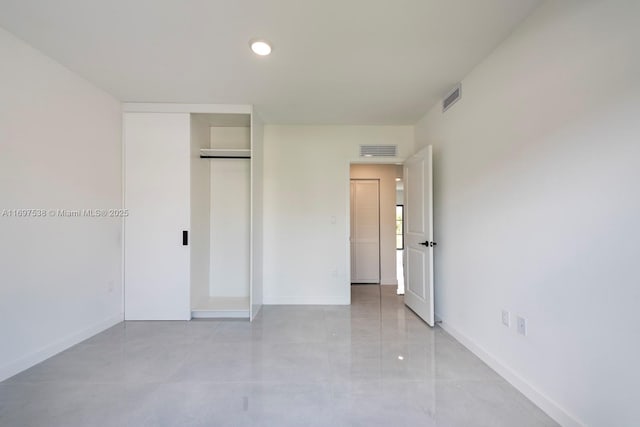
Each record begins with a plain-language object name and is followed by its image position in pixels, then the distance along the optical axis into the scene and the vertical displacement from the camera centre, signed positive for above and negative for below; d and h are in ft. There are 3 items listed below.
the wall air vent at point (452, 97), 9.13 +4.00
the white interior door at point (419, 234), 10.29 -0.82
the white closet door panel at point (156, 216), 10.80 -0.04
